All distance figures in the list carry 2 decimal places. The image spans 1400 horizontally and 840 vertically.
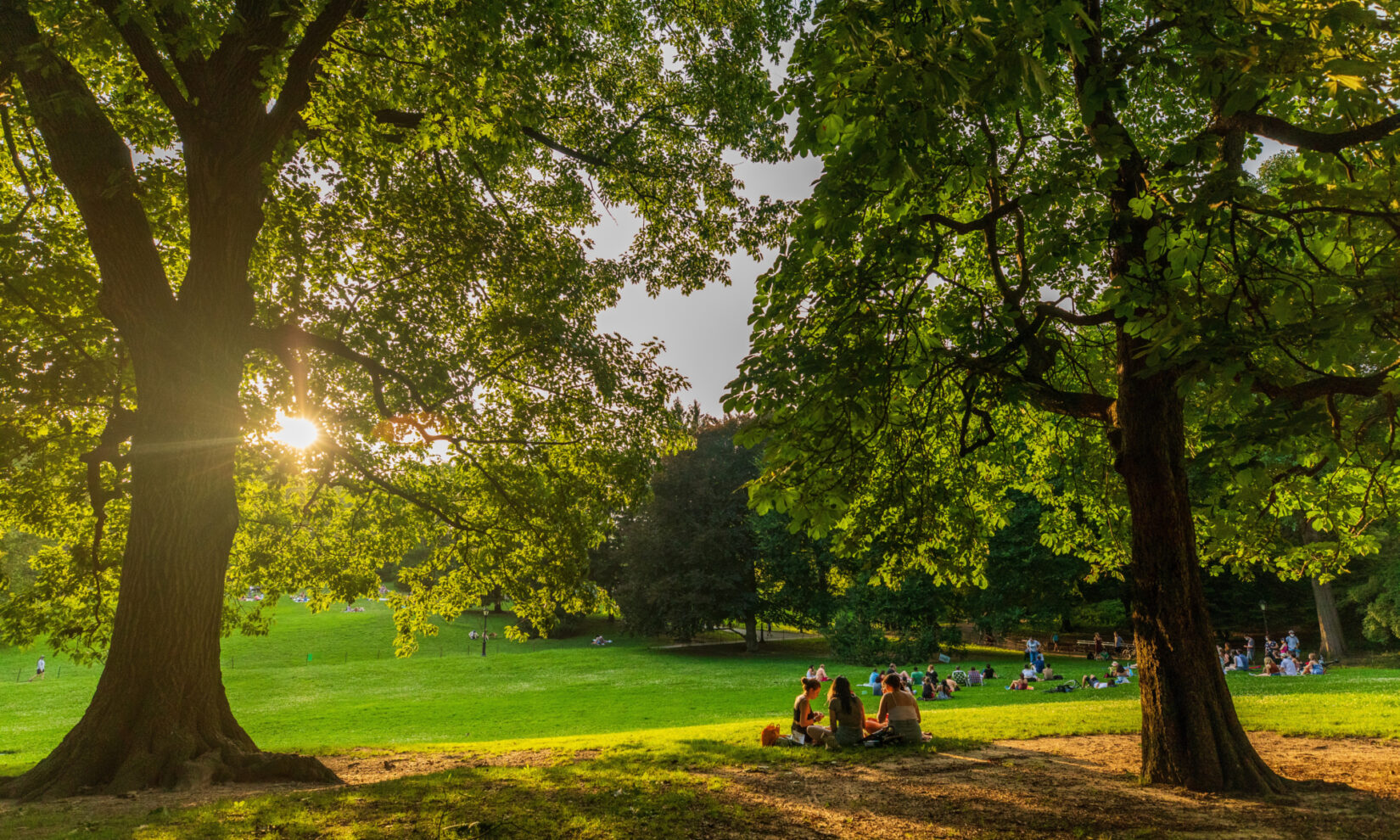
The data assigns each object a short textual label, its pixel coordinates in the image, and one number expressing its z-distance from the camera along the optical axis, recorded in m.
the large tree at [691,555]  46.19
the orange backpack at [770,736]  11.54
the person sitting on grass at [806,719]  11.32
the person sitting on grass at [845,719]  10.91
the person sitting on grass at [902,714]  11.16
